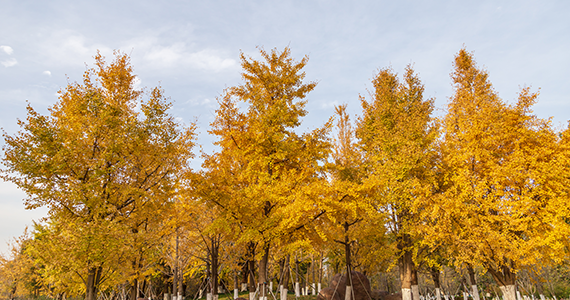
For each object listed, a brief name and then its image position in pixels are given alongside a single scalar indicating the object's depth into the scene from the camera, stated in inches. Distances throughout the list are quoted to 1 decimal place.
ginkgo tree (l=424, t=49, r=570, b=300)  457.4
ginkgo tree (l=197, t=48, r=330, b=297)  423.8
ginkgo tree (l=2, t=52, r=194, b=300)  330.0
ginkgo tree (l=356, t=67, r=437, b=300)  555.5
